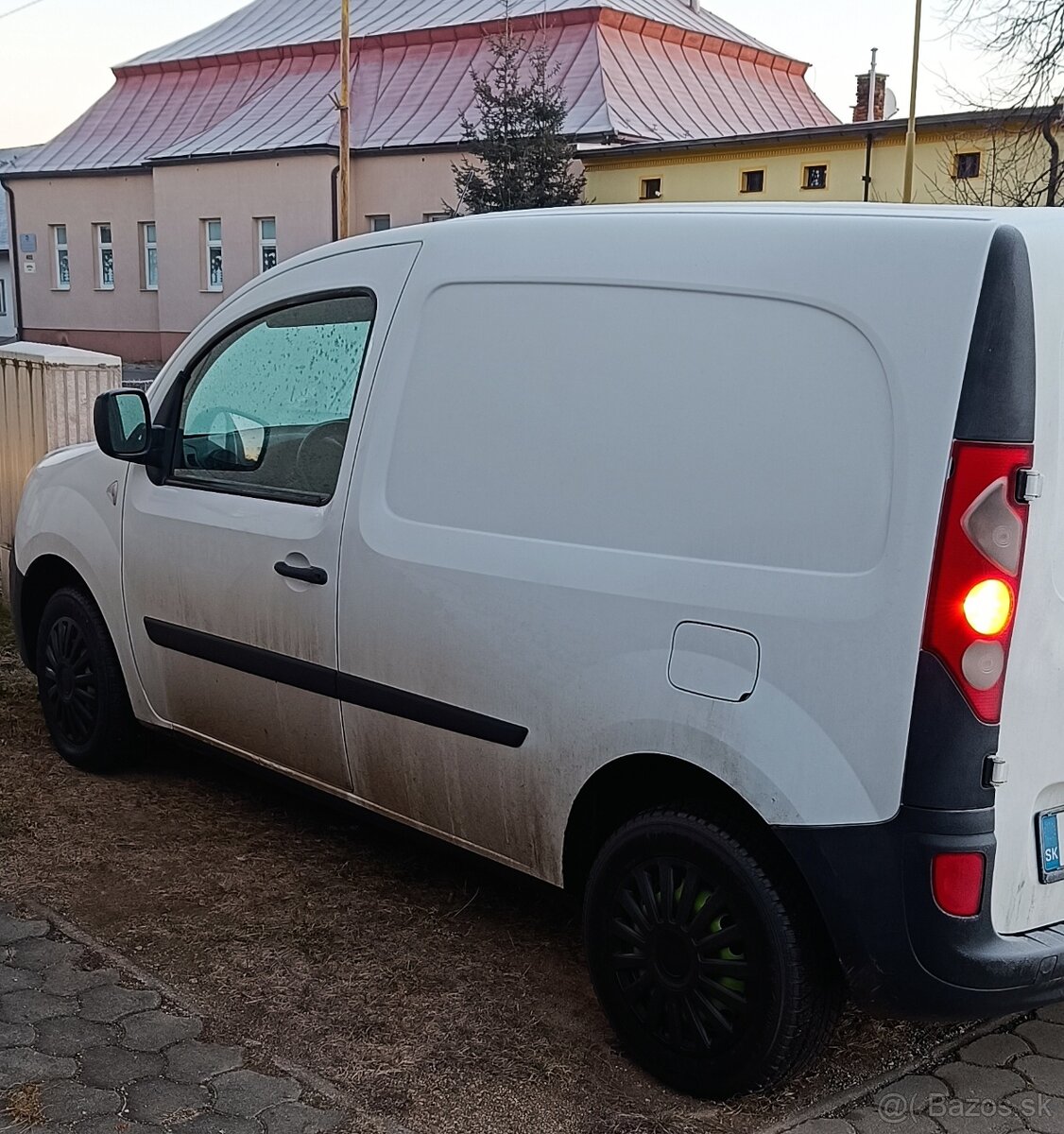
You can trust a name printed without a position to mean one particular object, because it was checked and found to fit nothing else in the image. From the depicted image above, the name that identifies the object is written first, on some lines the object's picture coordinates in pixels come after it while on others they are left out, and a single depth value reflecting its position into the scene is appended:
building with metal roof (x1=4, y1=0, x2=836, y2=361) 34.69
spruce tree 30.34
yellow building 28.70
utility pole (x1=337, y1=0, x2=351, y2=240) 29.52
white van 2.58
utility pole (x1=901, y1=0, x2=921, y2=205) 28.91
